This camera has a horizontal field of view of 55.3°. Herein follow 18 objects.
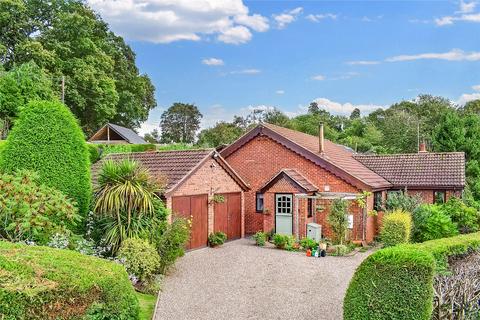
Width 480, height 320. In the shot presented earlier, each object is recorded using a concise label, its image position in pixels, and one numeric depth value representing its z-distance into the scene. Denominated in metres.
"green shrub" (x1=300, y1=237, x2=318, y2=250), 18.41
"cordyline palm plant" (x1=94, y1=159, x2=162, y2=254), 14.36
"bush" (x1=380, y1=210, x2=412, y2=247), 18.09
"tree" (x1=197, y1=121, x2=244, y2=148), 54.19
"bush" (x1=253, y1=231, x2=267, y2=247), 19.58
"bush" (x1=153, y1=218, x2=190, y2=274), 13.68
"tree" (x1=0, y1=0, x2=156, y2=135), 41.03
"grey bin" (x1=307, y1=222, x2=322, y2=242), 19.12
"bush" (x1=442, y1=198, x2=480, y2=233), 20.70
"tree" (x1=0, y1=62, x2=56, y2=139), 28.11
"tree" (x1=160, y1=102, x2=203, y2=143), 88.88
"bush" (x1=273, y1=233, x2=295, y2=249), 18.76
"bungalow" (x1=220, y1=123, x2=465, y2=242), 20.36
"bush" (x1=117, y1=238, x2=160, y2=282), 12.40
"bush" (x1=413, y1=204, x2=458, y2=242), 19.50
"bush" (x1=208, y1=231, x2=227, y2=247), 18.78
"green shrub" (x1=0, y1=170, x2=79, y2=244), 11.29
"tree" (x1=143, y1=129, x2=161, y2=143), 79.62
